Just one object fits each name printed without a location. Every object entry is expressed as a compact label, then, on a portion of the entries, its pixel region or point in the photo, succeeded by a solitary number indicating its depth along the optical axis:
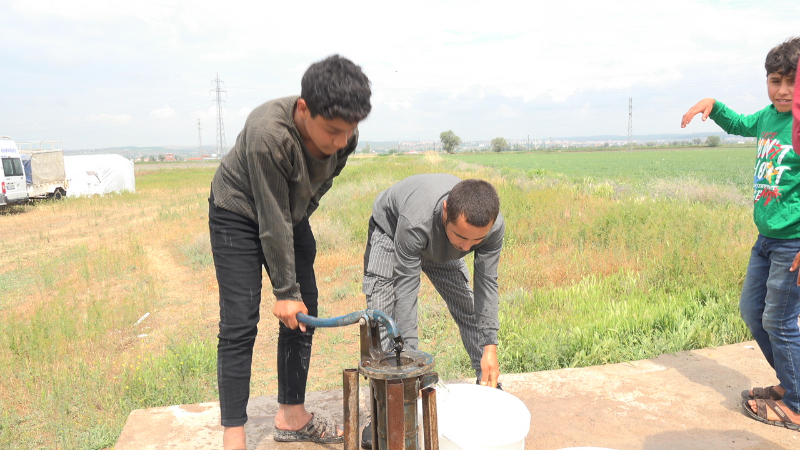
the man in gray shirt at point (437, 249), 2.01
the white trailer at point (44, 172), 18.81
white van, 15.66
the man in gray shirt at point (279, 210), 1.62
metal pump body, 1.45
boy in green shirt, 2.27
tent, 21.39
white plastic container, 1.75
